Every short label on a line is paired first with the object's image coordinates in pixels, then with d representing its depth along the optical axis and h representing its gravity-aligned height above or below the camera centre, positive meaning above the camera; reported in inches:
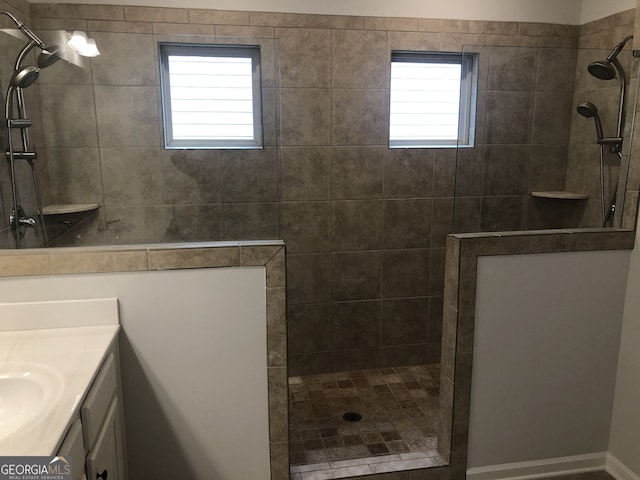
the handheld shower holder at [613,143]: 87.6 +0.0
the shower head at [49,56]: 74.2 +12.5
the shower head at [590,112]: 88.0 +5.3
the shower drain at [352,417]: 108.1 -58.9
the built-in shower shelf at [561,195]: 89.0 -9.2
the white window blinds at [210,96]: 83.4 +8.1
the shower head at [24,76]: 74.5 +9.7
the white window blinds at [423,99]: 121.9 +10.6
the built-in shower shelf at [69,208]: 78.8 -10.4
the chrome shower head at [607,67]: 86.7 +13.0
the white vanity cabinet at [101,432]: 50.6 -33.1
